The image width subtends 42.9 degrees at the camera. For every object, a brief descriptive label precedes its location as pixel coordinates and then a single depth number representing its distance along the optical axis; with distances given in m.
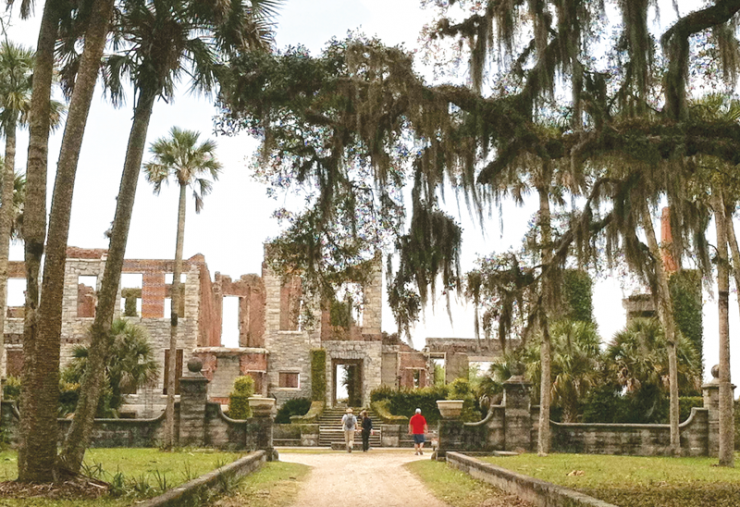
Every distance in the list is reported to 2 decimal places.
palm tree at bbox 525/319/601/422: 24.30
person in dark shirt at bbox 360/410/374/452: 24.73
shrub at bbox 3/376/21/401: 25.59
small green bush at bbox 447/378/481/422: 29.77
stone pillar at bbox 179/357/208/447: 20.66
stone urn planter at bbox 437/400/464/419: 20.14
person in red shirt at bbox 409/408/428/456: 23.02
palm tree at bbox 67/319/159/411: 26.28
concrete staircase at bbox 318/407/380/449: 28.30
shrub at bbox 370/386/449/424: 32.31
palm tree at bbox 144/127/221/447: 22.53
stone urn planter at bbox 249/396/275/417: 20.36
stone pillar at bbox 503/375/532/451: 20.72
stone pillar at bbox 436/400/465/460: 20.03
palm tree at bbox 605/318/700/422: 24.31
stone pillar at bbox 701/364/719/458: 21.28
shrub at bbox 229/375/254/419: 29.80
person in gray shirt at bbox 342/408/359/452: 24.20
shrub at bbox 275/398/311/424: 33.97
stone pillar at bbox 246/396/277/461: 20.23
